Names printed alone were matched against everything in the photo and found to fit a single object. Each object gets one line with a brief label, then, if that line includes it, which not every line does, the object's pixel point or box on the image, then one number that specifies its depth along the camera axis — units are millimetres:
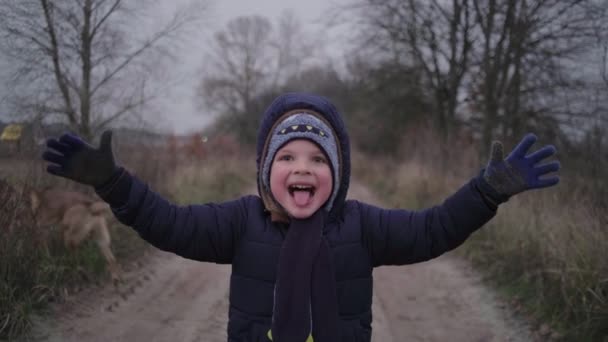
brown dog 4668
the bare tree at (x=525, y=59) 8664
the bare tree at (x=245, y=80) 30203
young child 1989
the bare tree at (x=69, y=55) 4695
